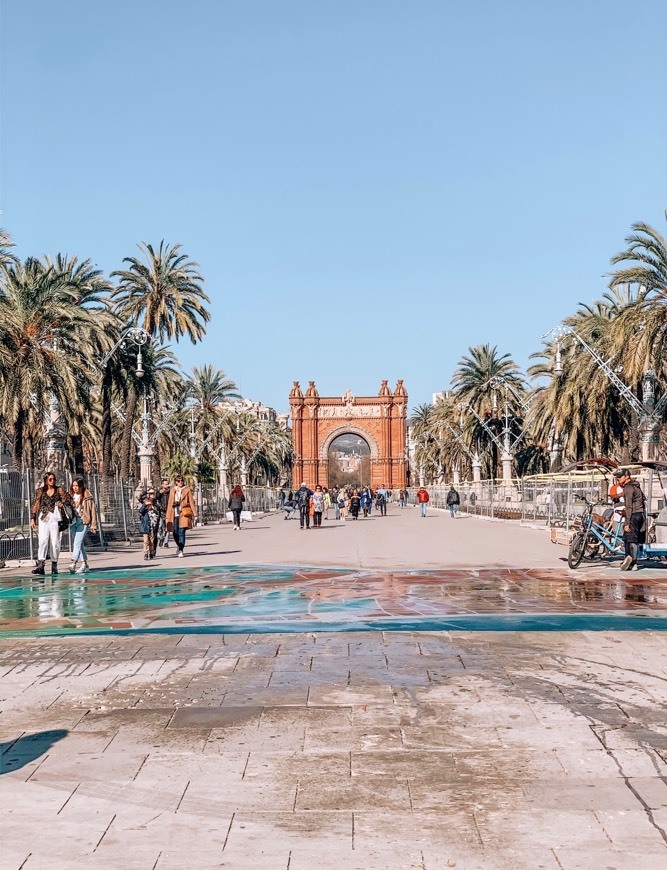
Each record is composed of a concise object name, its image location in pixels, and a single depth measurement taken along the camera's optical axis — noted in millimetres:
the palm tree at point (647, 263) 30312
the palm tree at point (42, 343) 27359
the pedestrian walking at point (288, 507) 51000
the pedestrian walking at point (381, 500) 55100
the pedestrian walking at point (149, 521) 19172
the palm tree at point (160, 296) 43188
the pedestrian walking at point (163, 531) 23398
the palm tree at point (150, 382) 37844
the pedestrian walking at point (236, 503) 35469
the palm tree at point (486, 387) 62312
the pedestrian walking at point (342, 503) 45278
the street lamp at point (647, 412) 32250
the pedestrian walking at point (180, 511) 19969
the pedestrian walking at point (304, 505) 34531
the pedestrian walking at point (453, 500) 46906
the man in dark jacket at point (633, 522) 15117
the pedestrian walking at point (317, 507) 35250
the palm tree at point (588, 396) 37375
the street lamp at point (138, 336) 30900
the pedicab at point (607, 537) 15672
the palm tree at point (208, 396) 63906
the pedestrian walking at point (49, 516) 15547
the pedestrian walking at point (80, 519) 16156
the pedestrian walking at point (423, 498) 45344
